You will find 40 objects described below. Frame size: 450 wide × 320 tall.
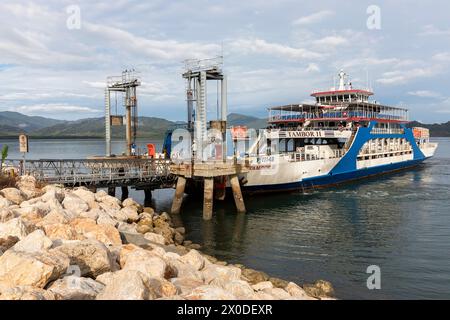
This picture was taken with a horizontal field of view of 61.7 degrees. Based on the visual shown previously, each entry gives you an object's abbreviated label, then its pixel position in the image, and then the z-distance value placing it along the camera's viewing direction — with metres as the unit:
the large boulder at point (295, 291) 10.27
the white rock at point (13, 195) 15.62
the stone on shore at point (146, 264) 9.07
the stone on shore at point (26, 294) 6.47
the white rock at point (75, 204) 15.68
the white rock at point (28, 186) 17.32
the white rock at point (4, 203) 13.89
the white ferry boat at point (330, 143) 29.98
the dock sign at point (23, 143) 20.59
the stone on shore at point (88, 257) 8.91
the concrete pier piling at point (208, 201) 23.50
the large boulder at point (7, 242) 9.87
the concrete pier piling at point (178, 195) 25.23
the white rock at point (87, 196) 17.36
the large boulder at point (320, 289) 12.02
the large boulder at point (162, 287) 7.99
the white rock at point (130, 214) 17.84
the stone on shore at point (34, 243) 9.35
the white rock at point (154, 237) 14.79
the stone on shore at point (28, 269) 7.35
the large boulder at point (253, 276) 12.27
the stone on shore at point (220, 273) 10.98
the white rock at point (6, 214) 12.38
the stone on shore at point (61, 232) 11.13
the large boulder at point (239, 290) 8.52
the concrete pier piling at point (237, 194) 25.28
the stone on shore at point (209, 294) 7.78
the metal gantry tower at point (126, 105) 32.78
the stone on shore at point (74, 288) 7.31
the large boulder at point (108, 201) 18.29
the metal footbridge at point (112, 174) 22.53
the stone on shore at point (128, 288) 7.22
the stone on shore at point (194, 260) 11.61
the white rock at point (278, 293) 9.40
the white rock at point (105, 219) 14.64
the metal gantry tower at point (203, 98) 26.34
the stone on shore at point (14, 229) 10.66
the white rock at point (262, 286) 10.25
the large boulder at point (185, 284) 8.96
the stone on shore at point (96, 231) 12.09
